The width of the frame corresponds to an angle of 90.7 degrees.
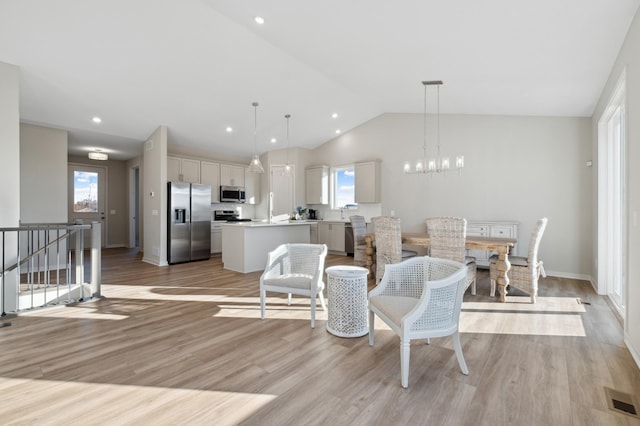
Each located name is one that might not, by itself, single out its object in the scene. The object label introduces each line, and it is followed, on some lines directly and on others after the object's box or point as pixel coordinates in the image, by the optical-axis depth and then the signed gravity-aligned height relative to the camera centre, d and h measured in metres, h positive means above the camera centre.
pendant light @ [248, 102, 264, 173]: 5.22 +1.70
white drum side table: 2.73 -0.79
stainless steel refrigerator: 6.32 -0.16
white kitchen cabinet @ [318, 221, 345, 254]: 7.42 -0.51
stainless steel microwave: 7.87 +0.51
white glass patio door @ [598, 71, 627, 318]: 3.76 +0.12
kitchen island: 5.43 -0.51
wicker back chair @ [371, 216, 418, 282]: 4.32 -0.39
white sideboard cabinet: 5.37 -0.30
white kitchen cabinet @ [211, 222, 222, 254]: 7.39 -0.57
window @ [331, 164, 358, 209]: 7.81 +0.67
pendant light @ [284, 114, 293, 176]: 8.17 +1.09
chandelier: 5.09 +1.22
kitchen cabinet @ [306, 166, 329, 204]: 7.98 +0.75
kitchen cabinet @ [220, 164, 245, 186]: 7.96 +1.01
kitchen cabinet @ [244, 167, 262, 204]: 8.49 +0.73
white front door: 8.21 +0.56
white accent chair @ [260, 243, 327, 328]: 3.02 -0.62
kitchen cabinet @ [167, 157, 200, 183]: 7.02 +1.01
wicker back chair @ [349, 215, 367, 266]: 5.19 -0.50
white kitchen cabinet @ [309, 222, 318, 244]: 7.95 -0.51
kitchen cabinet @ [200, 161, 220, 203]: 7.59 +0.92
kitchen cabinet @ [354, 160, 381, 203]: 6.93 +0.71
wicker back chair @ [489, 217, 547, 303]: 3.70 -0.71
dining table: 3.84 -0.42
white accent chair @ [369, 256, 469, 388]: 2.00 -0.66
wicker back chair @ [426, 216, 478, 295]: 3.84 -0.32
